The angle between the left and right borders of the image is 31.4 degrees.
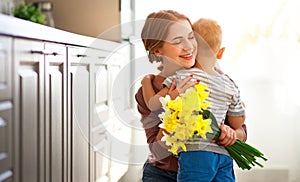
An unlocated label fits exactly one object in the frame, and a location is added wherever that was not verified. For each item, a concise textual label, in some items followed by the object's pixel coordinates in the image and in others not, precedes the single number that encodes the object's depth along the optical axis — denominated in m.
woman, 1.89
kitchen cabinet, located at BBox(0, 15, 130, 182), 1.34
